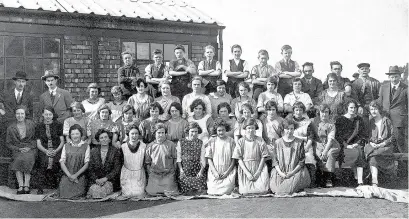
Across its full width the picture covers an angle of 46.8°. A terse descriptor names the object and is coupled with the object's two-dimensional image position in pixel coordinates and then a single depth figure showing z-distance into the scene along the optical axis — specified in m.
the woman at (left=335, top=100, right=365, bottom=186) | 7.45
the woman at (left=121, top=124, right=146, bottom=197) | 6.83
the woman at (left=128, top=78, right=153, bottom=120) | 7.87
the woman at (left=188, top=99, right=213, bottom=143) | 7.50
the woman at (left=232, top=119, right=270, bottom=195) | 6.79
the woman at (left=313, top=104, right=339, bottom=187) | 7.23
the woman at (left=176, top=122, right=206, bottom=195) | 6.86
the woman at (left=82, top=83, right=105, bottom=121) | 7.71
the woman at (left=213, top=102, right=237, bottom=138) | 7.61
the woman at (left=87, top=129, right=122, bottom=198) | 6.68
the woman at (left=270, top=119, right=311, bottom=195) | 6.73
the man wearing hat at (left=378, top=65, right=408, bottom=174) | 8.25
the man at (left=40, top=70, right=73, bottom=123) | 7.81
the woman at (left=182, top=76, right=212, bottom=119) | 7.86
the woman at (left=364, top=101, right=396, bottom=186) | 7.42
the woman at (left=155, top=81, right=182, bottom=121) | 7.87
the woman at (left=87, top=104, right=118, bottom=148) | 7.24
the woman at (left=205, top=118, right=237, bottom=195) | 6.78
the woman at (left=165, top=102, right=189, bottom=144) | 7.41
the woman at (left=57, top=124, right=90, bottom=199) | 6.66
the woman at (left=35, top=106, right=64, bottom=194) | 7.15
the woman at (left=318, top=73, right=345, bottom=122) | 8.02
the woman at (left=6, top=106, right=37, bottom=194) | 6.93
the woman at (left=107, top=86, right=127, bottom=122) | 7.65
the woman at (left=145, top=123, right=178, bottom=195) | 6.82
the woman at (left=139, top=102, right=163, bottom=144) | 7.36
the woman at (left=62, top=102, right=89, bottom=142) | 7.29
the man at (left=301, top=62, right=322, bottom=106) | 8.70
